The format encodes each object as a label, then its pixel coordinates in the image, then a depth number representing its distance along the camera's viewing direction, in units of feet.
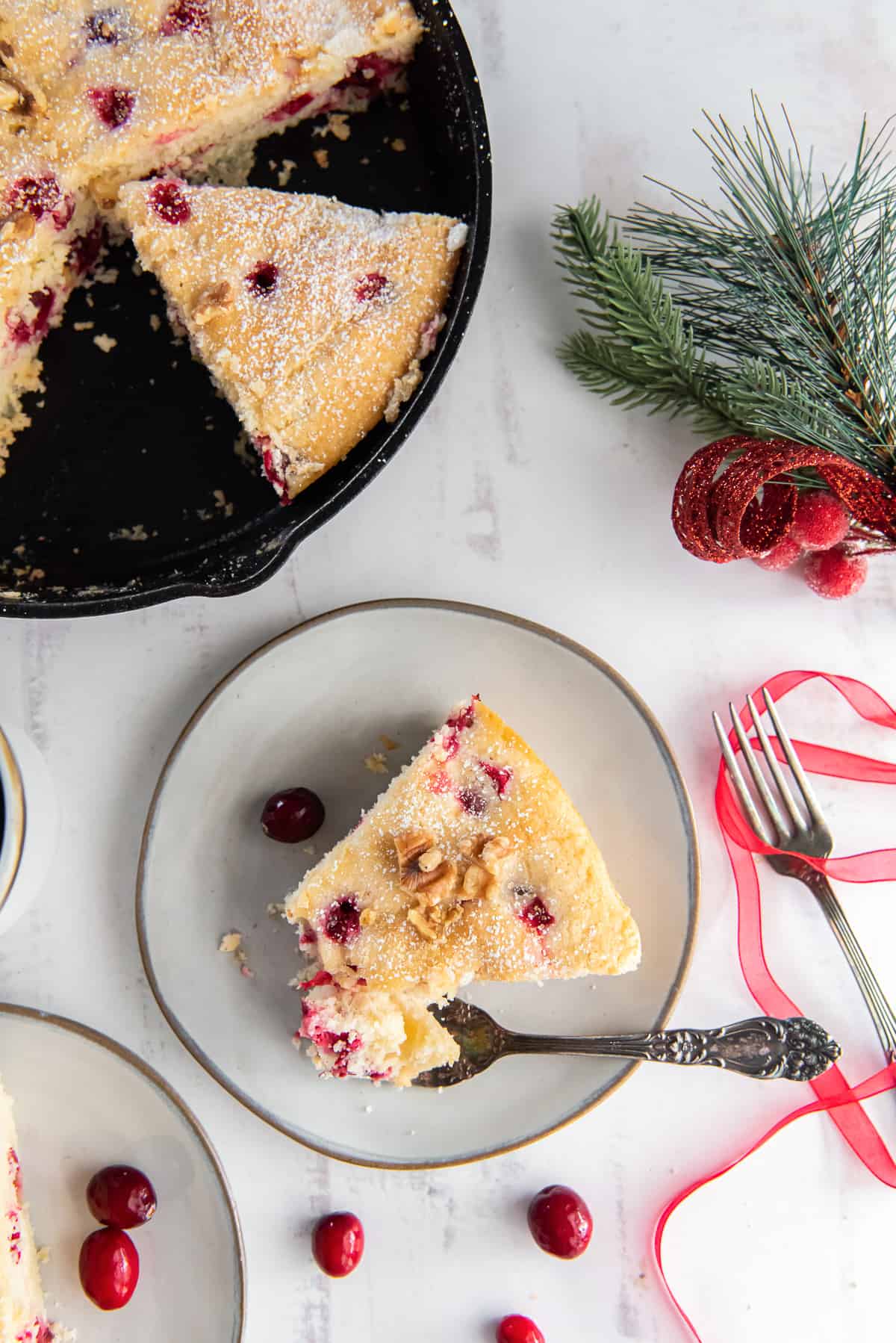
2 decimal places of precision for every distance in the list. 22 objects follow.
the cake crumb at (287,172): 2.50
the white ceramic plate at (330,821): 2.48
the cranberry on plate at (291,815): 2.47
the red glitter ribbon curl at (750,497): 2.36
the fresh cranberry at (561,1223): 2.50
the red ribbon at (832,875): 2.51
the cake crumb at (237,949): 2.48
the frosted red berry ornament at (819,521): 2.42
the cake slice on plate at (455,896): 2.39
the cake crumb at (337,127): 2.49
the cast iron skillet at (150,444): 2.48
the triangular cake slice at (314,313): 2.41
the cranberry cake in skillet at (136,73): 2.41
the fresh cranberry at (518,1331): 2.51
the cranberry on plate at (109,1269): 2.46
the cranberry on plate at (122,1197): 2.46
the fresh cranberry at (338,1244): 2.50
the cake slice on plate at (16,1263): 2.42
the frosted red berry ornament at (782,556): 2.46
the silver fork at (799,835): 2.49
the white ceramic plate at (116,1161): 2.47
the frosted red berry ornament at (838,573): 2.49
